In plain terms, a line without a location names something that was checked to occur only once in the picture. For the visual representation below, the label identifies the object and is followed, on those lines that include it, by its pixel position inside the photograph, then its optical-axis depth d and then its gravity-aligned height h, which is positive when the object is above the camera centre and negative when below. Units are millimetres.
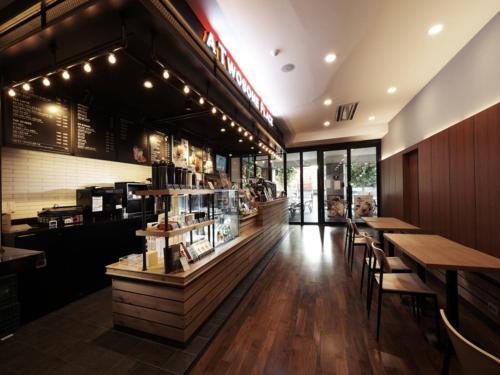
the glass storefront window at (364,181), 7434 +224
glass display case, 3061 -414
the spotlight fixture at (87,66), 1895 +1119
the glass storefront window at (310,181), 8375 +274
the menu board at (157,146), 3941 +848
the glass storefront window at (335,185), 8000 +95
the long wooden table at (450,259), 1792 -663
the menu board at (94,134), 2988 +851
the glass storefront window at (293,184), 8633 +171
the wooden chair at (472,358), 760 -657
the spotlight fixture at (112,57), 1791 +1138
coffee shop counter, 1915 -1042
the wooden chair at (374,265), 2345 -953
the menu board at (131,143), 3498 +823
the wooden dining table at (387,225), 3414 -655
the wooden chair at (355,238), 3721 -955
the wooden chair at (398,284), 1975 -972
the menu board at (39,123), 2369 +836
